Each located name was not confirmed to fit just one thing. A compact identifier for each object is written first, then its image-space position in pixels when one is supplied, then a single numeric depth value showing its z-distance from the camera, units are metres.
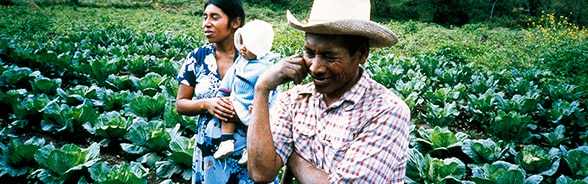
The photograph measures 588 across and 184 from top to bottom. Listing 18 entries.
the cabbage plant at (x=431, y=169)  3.77
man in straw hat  1.41
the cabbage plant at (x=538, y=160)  4.07
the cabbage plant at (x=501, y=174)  3.43
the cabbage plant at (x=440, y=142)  4.58
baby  2.12
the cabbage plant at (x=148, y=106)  5.32
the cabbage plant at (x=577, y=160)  3.99
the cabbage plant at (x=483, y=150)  4.37
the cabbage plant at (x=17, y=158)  3.89
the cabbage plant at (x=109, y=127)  4.70
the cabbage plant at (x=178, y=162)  3.99
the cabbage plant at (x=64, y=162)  3.69
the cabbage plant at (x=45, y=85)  6.14
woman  2.25
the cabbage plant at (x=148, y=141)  4.37
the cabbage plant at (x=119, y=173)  3.22
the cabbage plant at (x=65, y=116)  4.90
